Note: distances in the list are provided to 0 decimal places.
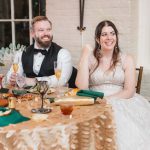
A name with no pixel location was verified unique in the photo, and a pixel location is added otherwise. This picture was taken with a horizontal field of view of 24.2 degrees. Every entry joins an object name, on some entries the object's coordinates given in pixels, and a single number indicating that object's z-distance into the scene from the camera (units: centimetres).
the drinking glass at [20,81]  257
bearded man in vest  329
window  423
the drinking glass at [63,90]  245
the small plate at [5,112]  191
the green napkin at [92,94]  226
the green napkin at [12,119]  180
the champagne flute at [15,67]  265
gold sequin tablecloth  173
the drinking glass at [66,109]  190
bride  279
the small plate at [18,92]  242
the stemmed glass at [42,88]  203
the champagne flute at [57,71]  255
